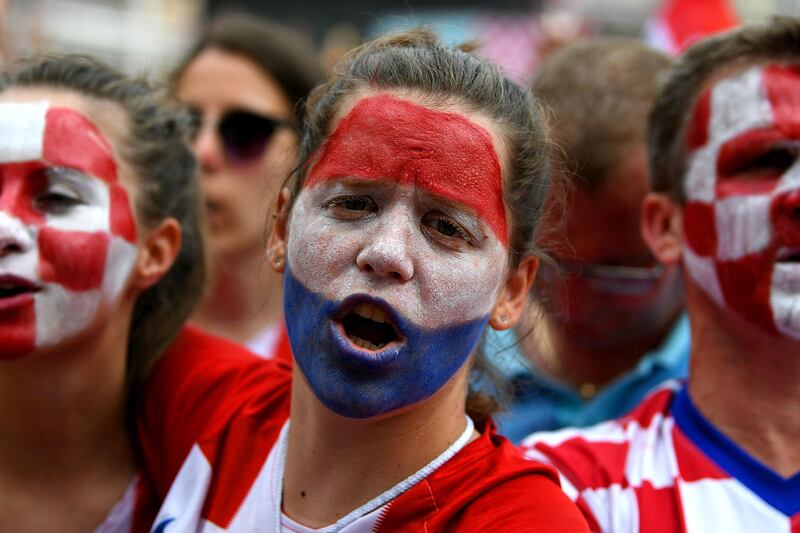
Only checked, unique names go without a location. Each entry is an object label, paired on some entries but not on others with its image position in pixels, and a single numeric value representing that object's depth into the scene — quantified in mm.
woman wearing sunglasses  3867
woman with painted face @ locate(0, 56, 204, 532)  2260
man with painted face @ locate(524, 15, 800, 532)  2141
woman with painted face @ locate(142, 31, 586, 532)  1845
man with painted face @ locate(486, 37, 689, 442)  3193
